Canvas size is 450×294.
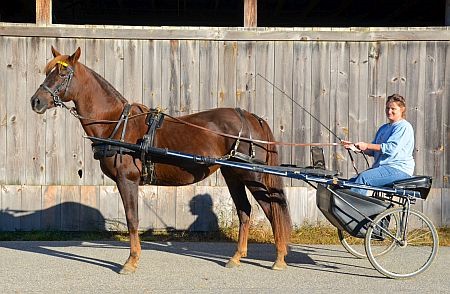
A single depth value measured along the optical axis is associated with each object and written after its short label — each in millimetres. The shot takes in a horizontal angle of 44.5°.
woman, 5660
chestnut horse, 5859
